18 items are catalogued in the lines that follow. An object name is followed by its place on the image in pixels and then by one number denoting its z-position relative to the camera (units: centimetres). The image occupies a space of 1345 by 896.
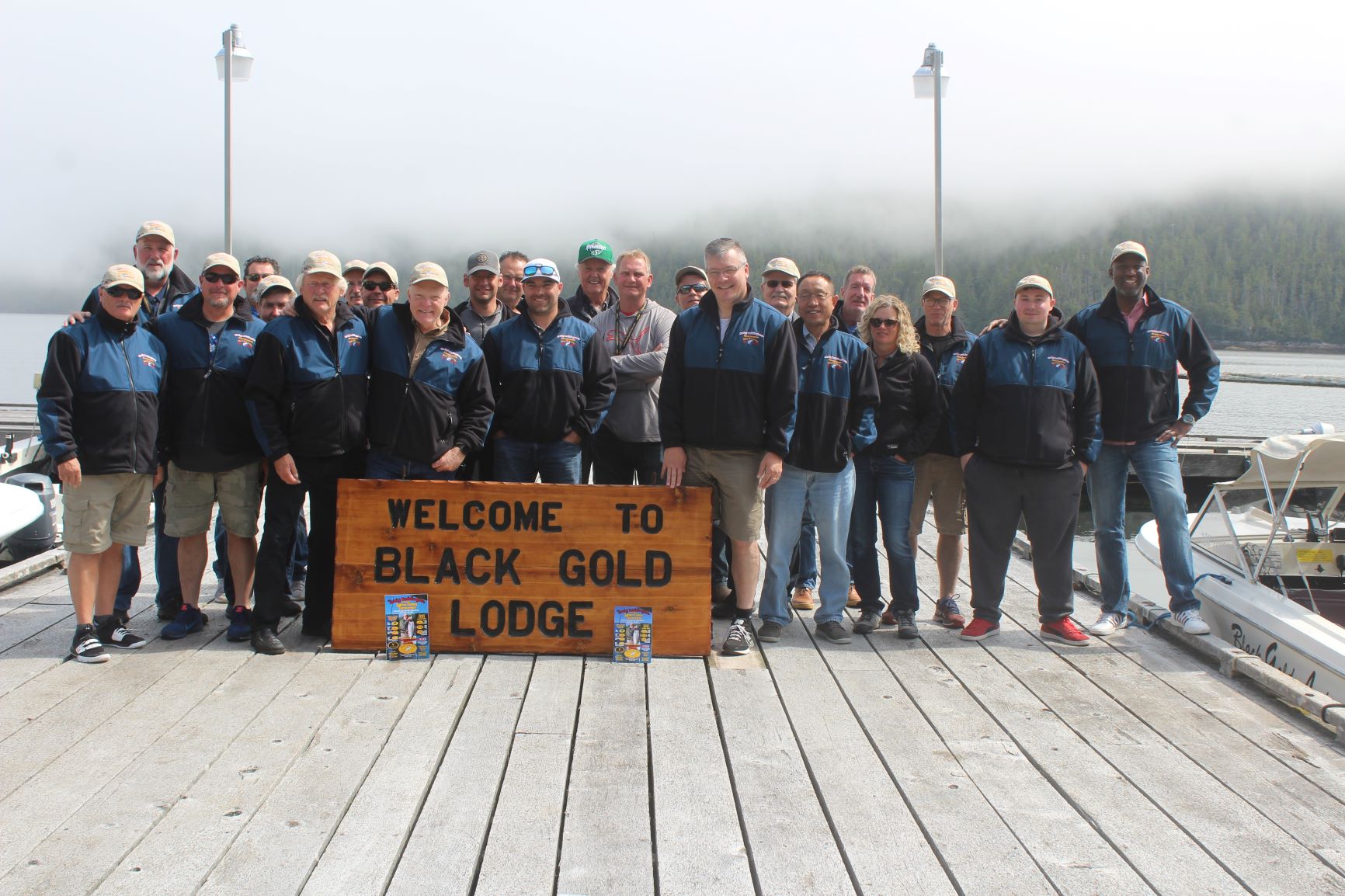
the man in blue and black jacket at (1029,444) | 562
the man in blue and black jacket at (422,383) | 535
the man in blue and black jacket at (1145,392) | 589
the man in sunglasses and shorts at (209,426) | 536
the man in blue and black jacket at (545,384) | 554
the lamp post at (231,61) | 1462
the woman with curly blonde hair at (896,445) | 580
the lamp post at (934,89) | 1552
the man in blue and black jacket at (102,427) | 495
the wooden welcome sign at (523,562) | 526
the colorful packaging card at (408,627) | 518
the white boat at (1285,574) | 596
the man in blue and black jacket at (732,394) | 532
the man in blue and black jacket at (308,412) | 525
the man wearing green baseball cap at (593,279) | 650
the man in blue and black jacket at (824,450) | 546
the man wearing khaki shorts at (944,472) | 615
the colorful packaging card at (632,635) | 520
